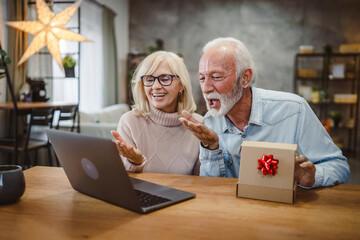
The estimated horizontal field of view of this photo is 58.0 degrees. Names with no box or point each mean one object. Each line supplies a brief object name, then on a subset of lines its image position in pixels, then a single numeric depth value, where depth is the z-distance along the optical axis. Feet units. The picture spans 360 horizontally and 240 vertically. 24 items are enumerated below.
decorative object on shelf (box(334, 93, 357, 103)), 20.30
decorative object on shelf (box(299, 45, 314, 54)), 20.88
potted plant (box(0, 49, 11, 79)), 8.80
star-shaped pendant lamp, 7.80
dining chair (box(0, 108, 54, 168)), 10.88
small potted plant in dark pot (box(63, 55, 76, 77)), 14.55
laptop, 2.83
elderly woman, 5.95
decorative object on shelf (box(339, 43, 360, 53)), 20.18
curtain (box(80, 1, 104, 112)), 18.39
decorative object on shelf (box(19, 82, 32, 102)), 13.26
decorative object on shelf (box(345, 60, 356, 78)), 20.32
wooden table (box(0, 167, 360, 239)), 2.56
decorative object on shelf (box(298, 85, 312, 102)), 20.57
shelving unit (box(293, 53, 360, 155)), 20.43
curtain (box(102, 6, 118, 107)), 20.25
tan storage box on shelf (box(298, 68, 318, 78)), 20.81
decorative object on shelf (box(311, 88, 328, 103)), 20.08
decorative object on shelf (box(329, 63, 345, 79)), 20.53
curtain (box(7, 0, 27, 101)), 13.14
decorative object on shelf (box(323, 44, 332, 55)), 20.38
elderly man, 4.84
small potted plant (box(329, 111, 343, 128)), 20.57
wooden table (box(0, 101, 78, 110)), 10.83
